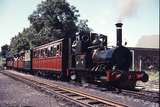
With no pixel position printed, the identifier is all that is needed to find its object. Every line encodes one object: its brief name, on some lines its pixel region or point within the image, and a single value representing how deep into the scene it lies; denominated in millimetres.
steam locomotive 16828
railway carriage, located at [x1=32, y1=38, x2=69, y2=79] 21766
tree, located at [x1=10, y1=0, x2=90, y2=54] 59656
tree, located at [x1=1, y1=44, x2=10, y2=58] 114925
